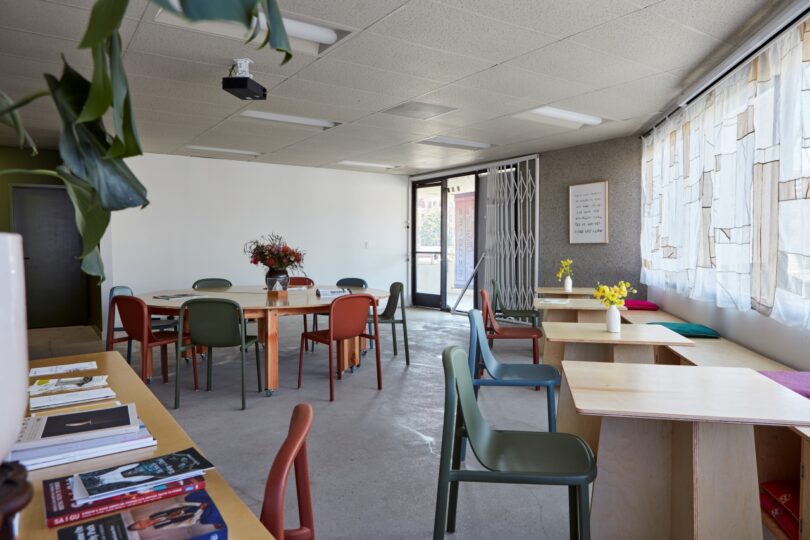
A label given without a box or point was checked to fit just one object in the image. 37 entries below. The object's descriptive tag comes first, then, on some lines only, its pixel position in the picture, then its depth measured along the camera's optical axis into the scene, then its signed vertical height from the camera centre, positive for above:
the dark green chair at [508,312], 5.67 -0.68
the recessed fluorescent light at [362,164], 8.35 +1.39
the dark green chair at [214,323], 3.82 -0.51
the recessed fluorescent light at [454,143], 6.67 +1.36
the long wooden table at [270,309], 4.11 -0.45
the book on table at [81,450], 1.14 -0.43
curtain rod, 2.75 +1.20
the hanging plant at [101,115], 0.47 +0.14
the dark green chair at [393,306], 5.14 -0.55
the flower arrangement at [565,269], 5.73 -0.23
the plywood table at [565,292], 5.85 -0.48
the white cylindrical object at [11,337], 0.50 -0.08
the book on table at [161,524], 0.86 -0.46
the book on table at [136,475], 1.00 -0.44
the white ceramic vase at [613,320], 3.12 -0.43
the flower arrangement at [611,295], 3.26 -0.29
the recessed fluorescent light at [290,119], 5.37 +1.38
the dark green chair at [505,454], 1.69 -0.73
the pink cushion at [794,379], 2.21 -0.59
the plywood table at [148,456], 0.90 -0.45
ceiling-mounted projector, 3.77 +1.21
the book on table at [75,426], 1.20 -0.42
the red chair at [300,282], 6.25 -0.36
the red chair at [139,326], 4.01 -0.57
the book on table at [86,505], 0.93 -0.45
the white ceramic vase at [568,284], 5.80 -0.40
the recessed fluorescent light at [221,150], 7.09 +1.38
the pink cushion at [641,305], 5.39 -0.59
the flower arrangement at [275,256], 4.95 -0.04
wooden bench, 1.85 -0.79
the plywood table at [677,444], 1.62 -0.69
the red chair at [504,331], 4.39 -0.70
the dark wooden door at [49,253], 7.09 +0.01
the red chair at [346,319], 4.03 -0.53
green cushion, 3.76 -0.60
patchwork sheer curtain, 2.66 +0.36
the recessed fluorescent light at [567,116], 5.25 +1.35
